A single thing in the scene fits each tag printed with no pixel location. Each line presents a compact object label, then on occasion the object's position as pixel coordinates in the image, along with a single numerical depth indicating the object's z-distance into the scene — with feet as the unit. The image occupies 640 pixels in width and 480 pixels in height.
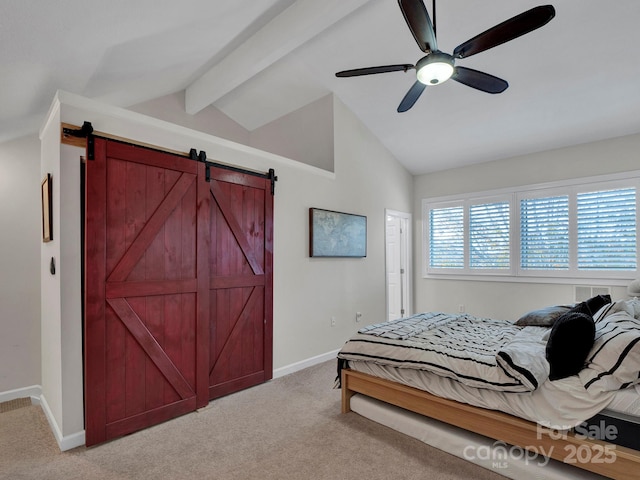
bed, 5.74
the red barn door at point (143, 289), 7.75
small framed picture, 8.24
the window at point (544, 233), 14.73
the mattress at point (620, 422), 5.50
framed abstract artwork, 13.21
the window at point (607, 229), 13.26
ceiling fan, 5.98
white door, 19.11
